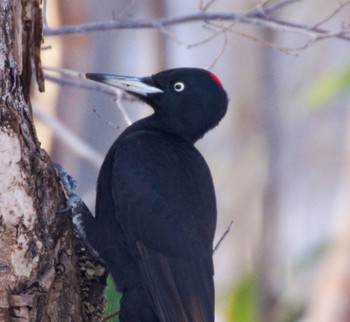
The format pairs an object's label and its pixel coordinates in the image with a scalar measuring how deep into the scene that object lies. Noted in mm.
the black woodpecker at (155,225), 8484
